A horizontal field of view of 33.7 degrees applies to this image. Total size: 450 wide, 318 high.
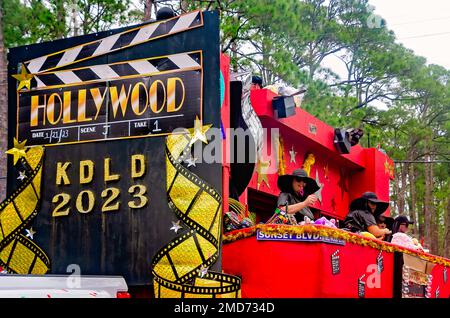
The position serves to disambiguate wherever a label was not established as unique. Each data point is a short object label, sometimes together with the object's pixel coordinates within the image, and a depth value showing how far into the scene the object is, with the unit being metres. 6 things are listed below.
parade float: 6.01
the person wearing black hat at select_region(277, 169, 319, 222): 7.87
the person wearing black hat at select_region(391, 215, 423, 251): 8.34
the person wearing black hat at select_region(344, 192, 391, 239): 8.57
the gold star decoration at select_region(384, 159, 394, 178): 13.93
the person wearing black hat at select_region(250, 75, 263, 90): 9.97
